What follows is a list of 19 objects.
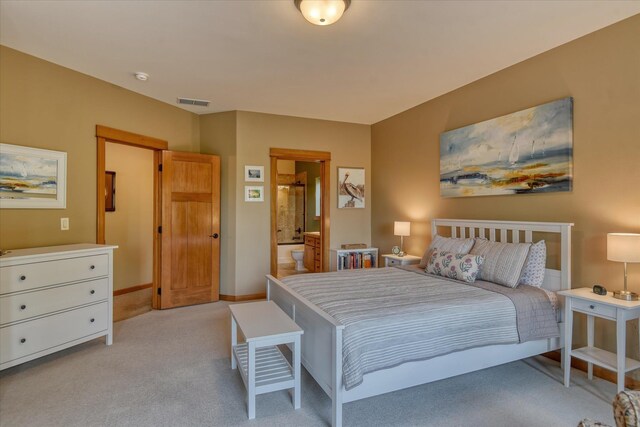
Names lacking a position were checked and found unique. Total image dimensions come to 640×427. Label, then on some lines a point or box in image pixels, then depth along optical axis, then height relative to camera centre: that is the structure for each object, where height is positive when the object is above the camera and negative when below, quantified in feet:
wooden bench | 6.75 -3.29
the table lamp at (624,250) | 7.08 -0.77
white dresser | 8.09 -2.37
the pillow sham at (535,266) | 9.12 -1.44
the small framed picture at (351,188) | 17.47 +1.36
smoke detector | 11.30 +4.72
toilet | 24.07 -3.28
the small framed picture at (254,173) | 15.58 +1.87
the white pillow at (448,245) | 10.72 -1.07
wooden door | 14.07 -0.74
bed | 6.19 -2.92
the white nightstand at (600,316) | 7.06 -2.51
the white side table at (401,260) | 13.99 -1.98
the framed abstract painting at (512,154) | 9.33 +1.94
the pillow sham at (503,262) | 9.00 -1.35
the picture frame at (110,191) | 15.87 +1.03
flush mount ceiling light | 7.10 +4.46
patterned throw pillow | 9.60 -1.57
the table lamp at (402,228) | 14.48 -0.64
